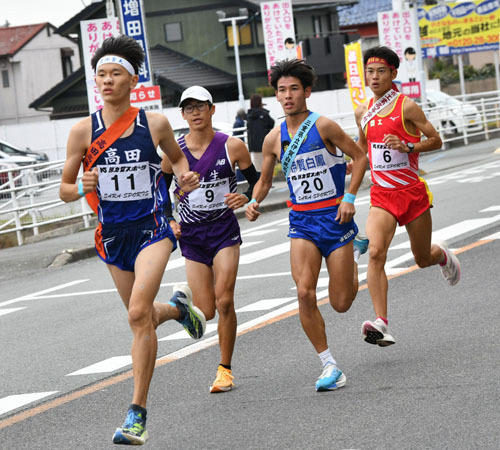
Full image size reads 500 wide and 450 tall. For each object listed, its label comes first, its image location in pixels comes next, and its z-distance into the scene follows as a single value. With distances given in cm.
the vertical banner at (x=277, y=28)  3984
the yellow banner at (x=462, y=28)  5050
